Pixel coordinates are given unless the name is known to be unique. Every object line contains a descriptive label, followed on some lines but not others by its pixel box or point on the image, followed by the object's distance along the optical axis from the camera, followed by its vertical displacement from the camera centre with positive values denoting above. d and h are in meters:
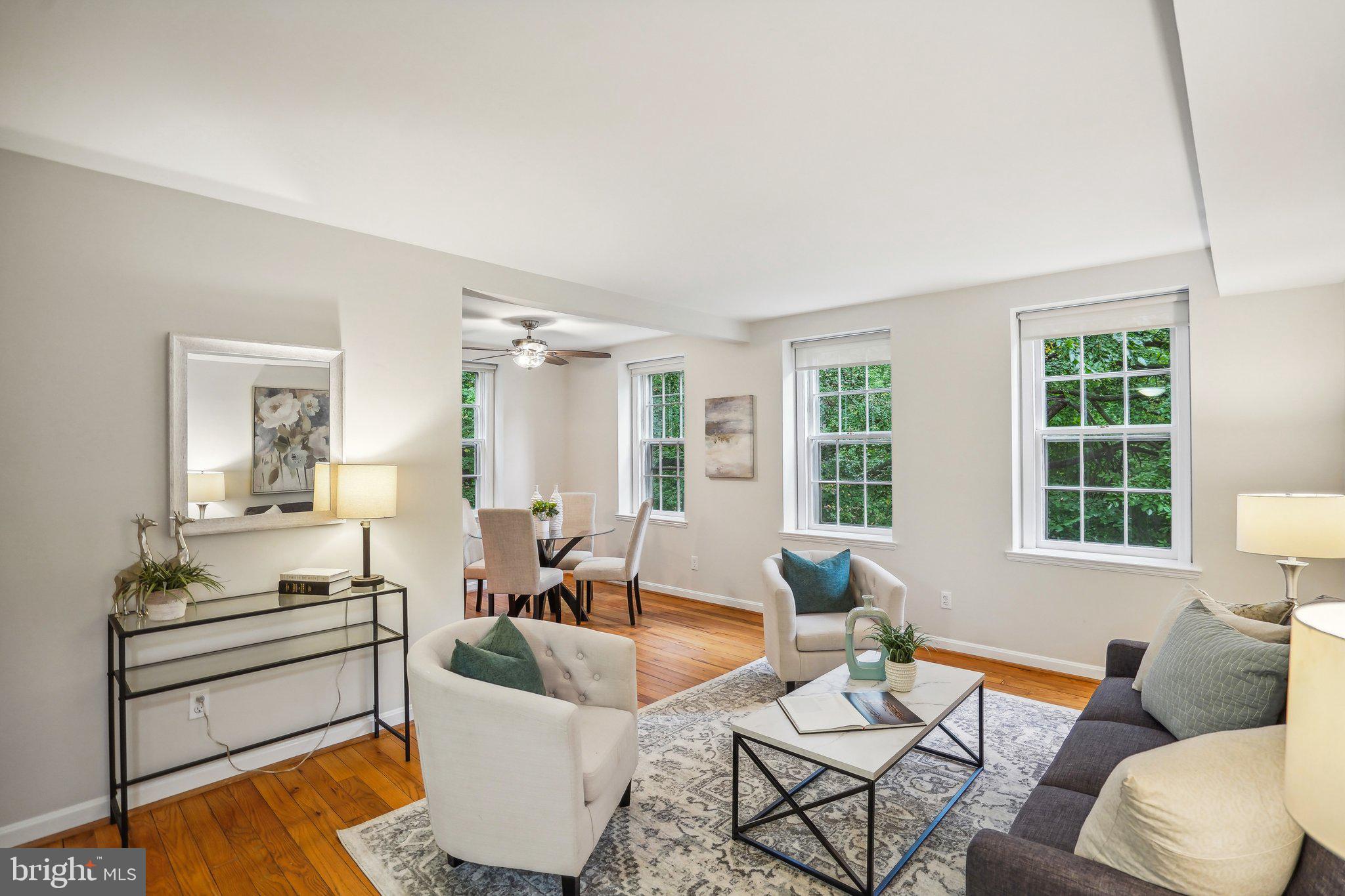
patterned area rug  2.07 -1.33
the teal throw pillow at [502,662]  2.08 -0.67
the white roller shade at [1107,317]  3.74 +0.80
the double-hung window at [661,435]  6.39 +0.21
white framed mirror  2.62 +0.12
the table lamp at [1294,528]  2.68 -0.32
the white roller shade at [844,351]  4.91 +0.80
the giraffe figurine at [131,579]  2.40 -0.44
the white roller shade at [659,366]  6.32 +0.88
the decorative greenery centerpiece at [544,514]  5.18 -0.46
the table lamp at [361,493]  2.84 -0.16
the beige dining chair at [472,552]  5.37 -0.89
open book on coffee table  2.19 -0.90
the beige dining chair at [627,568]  5.30 -0.91
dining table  5.05 -0.86
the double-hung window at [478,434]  6.64 +0.23
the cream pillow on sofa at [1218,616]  2.01 -0.56
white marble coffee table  1.98 -0.92
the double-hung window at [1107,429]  3.78 +0.14
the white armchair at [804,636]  3.48 -0.96
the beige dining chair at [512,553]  4.66 -0.69
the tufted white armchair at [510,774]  1.83 -0.93
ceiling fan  4.97 +0.80
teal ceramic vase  2.59 -0.83
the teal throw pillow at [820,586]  3.83 -0.77
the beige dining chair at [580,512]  6.06 -0.52
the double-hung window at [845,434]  4.97 +0.15
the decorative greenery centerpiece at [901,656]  2.50 -0.77
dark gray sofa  1.20 -0.89
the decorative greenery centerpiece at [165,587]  2.38 -0.47
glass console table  2.31 -0.80
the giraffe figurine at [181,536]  2.54 -0.30
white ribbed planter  2.50 -0.84
